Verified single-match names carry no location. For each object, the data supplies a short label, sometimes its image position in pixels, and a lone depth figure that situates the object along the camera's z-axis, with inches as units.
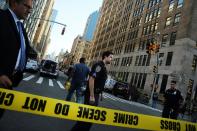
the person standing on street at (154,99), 519.4
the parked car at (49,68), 601.9
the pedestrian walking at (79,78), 187.4
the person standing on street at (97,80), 116.3
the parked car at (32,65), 610.7
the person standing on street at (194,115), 252.2
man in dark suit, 58.6
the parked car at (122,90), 571.7
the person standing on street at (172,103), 194.2
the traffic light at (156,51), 493.7
